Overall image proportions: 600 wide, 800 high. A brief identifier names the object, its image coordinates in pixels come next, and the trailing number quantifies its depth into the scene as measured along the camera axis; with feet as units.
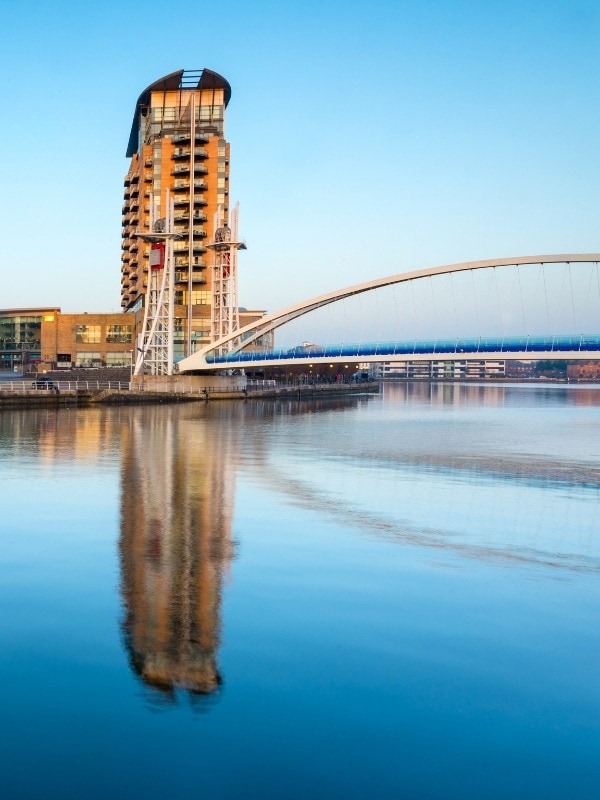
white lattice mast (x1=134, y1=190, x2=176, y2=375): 255.91
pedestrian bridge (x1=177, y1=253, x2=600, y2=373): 206.28
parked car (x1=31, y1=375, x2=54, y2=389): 217.77
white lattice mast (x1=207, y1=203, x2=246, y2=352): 271.49
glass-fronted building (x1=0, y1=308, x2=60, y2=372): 504.43
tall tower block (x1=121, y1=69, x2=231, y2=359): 339.36
